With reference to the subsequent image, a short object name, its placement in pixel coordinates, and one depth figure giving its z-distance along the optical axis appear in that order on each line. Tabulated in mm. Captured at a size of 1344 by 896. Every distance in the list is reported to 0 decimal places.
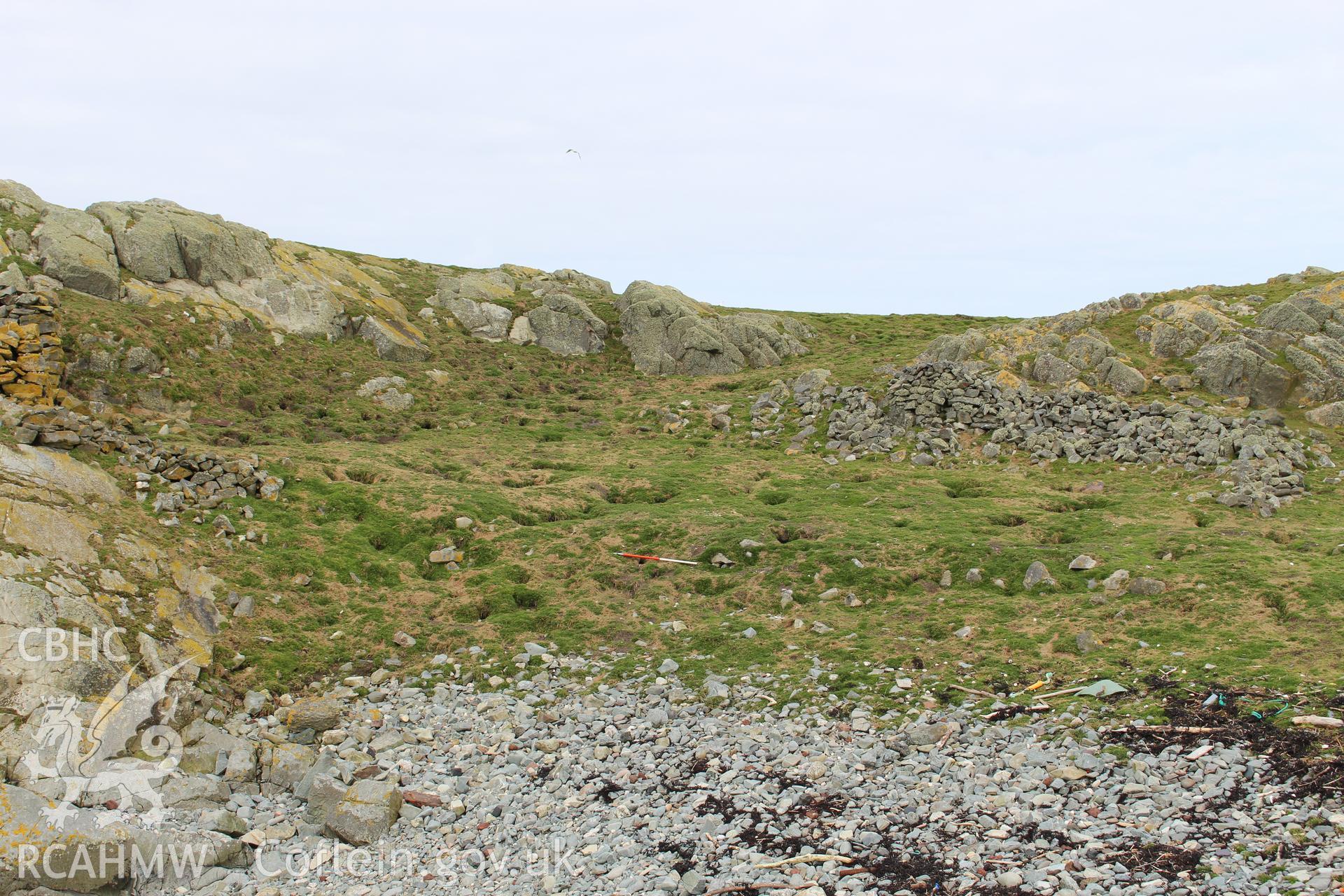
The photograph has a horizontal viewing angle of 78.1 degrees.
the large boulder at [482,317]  61125
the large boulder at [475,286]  63875
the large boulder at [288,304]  49750
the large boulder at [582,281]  77625
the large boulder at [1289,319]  41406
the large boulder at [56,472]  22594
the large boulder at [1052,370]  42875
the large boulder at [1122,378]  41219
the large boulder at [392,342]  52969
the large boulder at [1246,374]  39094
